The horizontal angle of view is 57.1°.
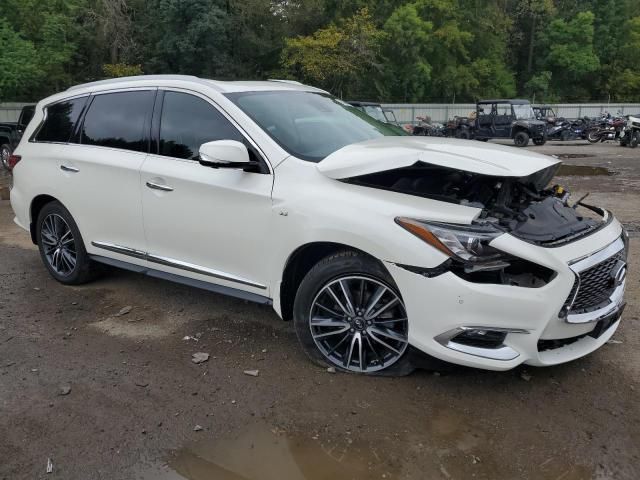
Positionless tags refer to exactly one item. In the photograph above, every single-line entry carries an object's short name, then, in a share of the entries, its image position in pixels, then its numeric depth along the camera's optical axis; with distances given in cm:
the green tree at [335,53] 3684
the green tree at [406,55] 4225
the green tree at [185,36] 3544
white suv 322
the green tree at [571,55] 5453
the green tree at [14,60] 1864
